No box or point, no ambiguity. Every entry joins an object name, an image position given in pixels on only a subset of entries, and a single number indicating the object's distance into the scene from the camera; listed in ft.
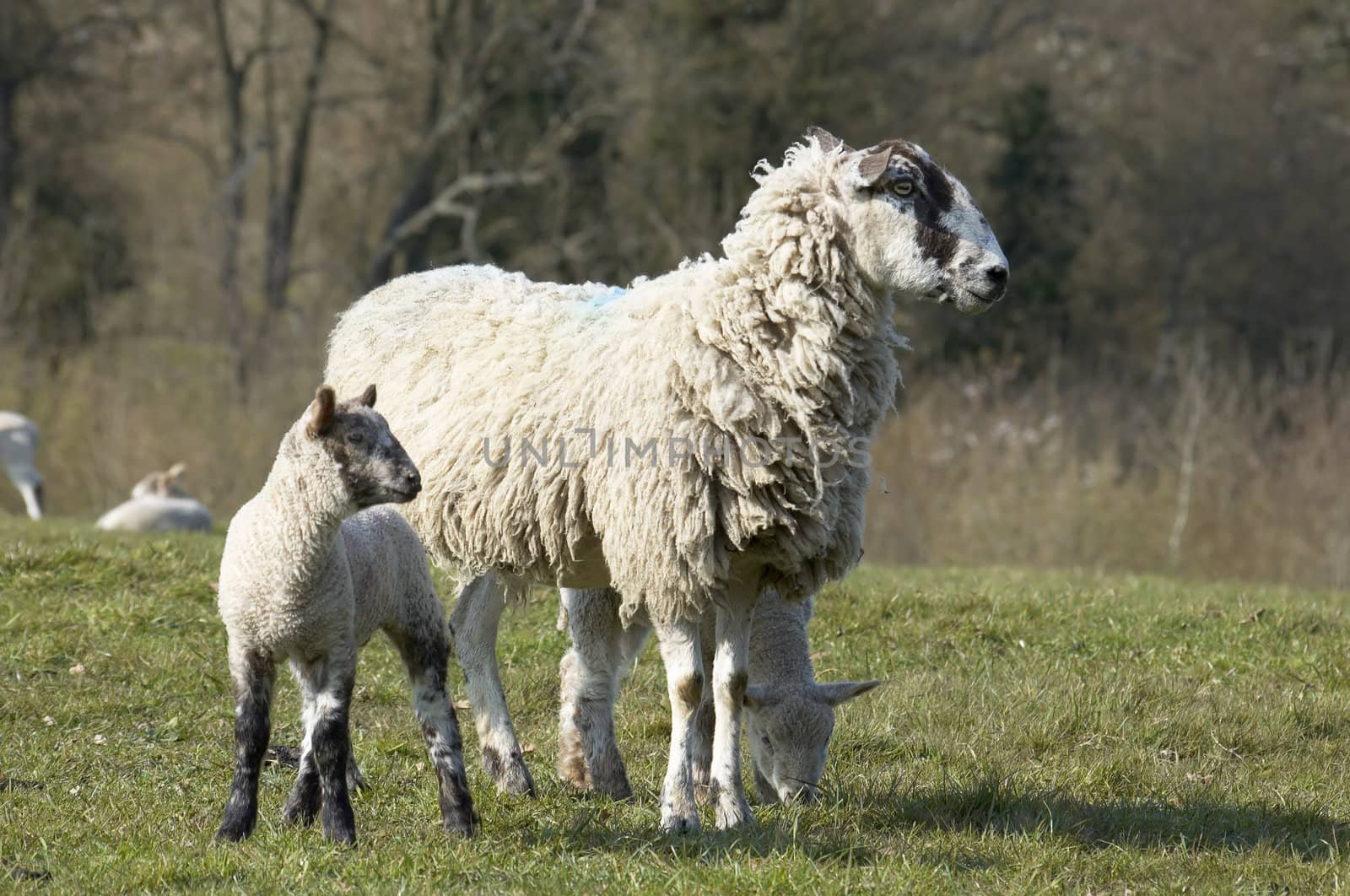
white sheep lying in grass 87.51
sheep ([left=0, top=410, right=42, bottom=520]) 106.93
